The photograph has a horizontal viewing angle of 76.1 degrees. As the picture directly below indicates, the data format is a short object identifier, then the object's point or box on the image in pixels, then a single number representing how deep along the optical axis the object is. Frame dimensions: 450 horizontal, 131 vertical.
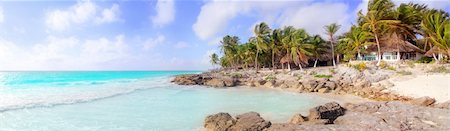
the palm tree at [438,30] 24.83
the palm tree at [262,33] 46.41
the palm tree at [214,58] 96.04
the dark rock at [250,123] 9.30
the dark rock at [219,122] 9.91
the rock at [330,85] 23.28
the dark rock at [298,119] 10.32
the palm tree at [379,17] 32.97
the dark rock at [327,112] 10.63
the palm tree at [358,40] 36.36
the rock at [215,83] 33.01
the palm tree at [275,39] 47.06
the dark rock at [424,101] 14.04
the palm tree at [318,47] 45.23
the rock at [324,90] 22.62
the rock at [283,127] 8.80
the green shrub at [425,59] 30.85
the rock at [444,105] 12.78
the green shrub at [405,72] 23.47
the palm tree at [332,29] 40.72
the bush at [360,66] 28.18
